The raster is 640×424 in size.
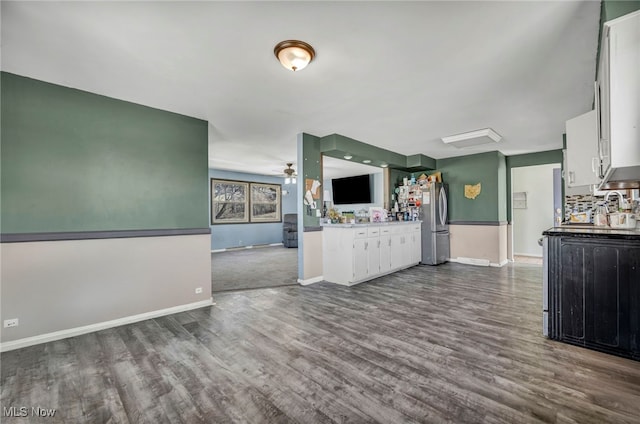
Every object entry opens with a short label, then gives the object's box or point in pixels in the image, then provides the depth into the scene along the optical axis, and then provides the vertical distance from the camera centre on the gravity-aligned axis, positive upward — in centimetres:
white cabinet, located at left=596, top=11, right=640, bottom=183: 150 +67
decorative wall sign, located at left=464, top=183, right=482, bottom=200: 623 +48
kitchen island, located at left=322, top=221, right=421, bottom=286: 443 -68
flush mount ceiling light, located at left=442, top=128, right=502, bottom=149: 441 +123
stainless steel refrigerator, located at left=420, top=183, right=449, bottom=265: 611 -29
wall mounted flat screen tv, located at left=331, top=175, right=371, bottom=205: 974 +83
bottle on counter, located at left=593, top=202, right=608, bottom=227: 331 -12
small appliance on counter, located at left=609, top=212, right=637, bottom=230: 288 -12
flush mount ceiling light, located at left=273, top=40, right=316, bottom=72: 214 +130
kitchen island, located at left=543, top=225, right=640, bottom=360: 210 -66
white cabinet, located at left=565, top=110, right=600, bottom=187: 266 +61
